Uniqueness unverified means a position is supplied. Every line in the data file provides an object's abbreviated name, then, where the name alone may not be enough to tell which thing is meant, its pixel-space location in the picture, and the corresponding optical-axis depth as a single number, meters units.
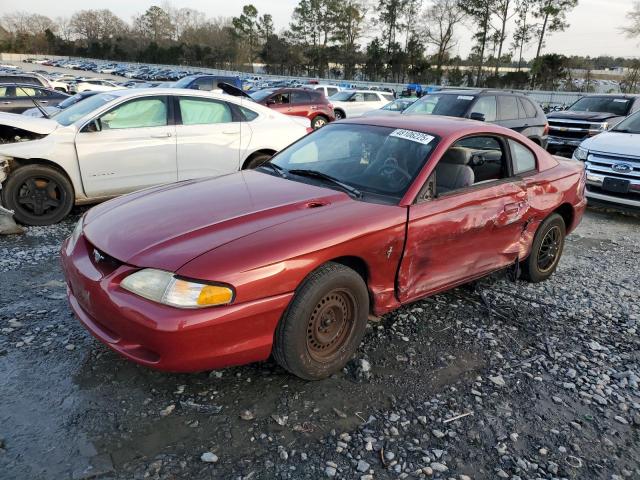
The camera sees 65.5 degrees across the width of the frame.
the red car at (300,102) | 15.26
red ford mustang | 2.52
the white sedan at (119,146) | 5.75
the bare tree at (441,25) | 53.25
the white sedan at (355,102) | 19.01
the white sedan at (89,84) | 23.67
